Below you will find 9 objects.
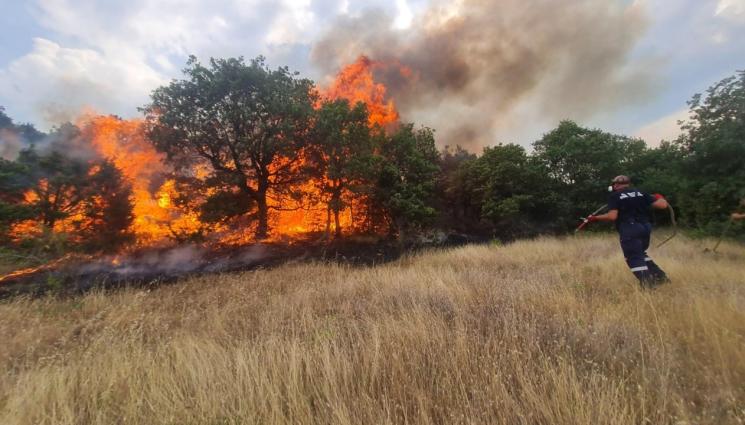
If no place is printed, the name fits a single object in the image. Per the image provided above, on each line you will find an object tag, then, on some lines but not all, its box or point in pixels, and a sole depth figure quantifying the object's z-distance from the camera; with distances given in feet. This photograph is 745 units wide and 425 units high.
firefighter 17.74
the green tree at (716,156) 36.19
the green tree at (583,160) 62.08
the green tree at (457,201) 79.82
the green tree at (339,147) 56.03
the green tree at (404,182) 63.21
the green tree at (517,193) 67.46
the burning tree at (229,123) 49.57
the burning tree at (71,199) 33.53
